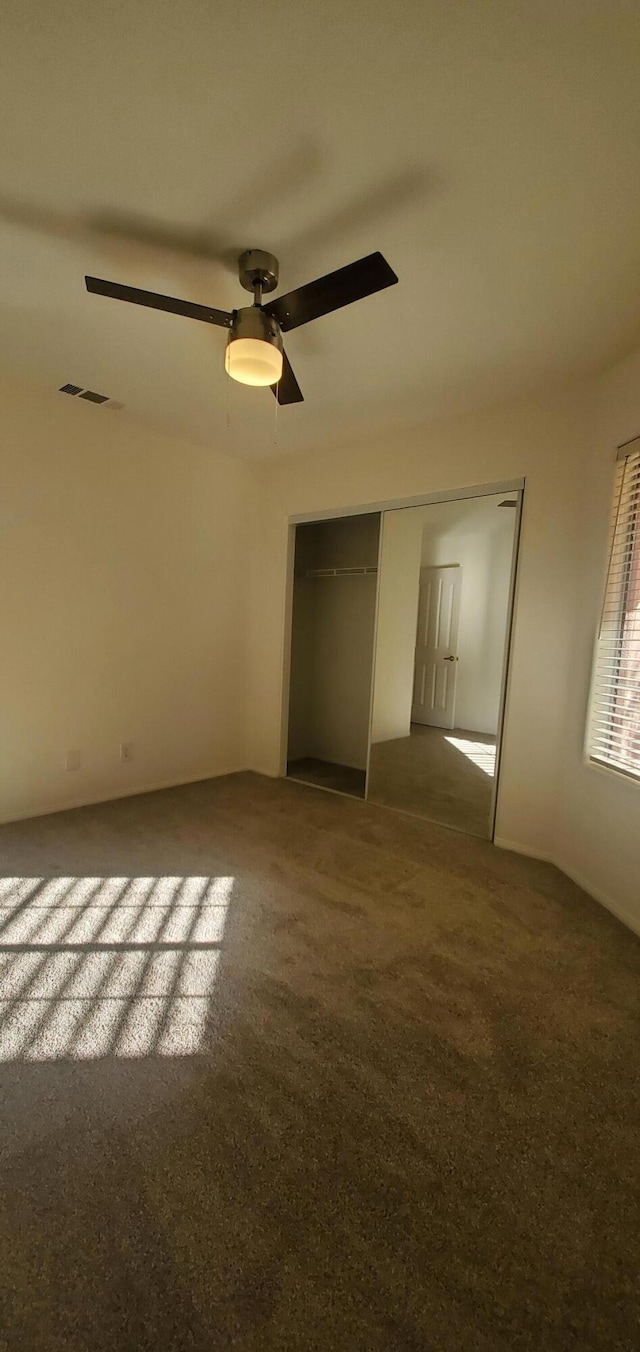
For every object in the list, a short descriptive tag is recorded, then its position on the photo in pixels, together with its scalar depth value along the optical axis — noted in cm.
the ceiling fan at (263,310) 160
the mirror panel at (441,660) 352
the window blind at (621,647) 235
